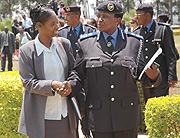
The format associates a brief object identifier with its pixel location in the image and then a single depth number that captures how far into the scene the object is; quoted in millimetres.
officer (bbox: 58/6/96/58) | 5719
